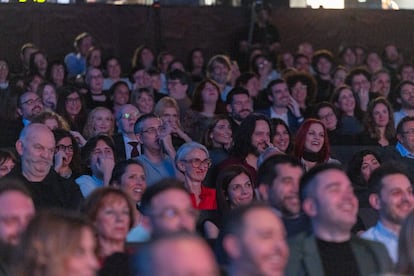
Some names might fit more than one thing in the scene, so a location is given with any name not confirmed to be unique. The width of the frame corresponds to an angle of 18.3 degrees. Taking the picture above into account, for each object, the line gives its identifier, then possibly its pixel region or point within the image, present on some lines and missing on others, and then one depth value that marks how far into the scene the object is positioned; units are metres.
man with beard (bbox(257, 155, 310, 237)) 7.92
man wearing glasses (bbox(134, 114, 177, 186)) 10.62
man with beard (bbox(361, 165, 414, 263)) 7.90
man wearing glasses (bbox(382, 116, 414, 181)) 11.63
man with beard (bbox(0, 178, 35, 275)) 6.76
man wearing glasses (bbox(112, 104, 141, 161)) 11.55
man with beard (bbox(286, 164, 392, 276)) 7.12
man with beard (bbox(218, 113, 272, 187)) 10.74
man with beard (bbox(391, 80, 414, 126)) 13.60
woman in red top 9.89
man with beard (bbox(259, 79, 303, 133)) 13.48
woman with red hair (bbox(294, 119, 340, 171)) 10.99
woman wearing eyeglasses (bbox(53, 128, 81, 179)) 10.35
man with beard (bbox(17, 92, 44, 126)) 12.11
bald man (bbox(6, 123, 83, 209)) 8.93
